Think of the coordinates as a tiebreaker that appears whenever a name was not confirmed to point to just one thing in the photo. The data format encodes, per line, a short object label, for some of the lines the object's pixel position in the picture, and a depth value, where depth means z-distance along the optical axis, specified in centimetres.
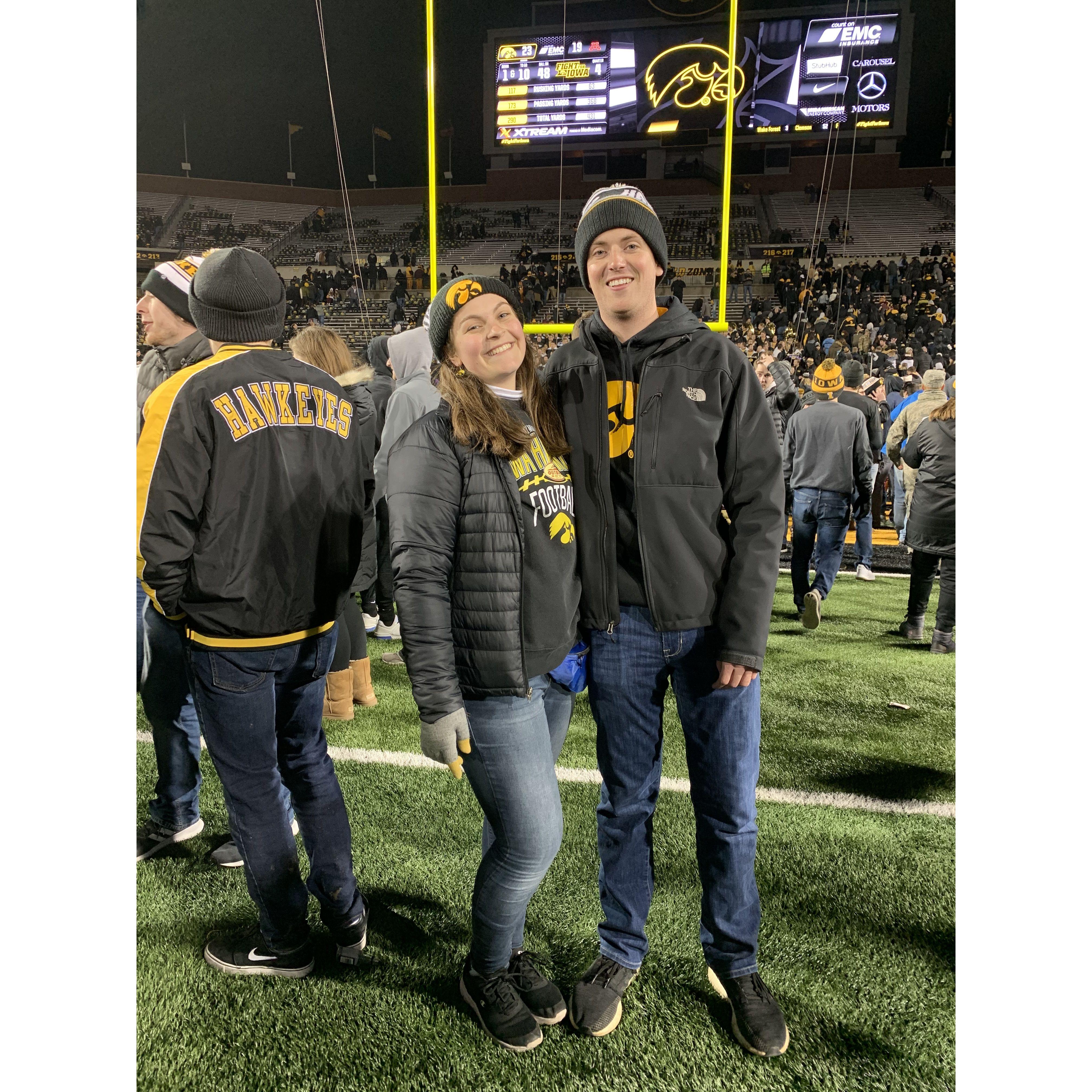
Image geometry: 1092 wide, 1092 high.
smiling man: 154
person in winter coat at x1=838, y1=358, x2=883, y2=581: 539
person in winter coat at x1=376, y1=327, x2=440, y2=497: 318
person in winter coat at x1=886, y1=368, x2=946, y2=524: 520
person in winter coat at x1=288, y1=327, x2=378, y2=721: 298
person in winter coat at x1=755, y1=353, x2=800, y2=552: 535
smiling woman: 140
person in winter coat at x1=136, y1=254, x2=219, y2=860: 209
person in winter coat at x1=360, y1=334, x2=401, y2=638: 329
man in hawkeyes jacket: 150
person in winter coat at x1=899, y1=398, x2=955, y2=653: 423
